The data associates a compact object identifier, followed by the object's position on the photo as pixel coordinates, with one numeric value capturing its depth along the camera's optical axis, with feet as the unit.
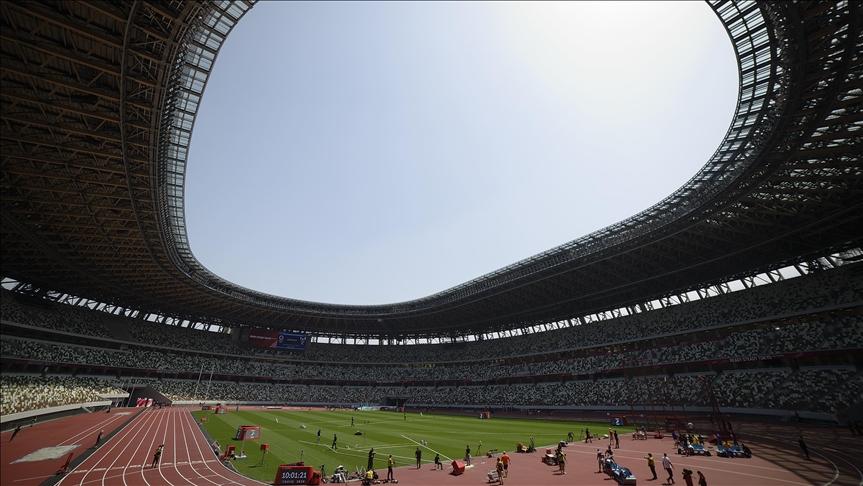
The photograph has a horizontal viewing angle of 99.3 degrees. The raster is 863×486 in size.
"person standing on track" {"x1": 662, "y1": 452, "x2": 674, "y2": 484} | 58.03
